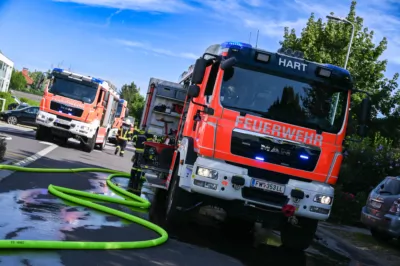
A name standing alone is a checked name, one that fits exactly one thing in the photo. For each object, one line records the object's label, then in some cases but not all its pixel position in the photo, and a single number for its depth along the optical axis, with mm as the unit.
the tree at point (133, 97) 76769
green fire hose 5470
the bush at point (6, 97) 42953
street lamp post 20648
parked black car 32125
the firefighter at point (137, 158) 11672
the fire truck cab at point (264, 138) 7719
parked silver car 9898
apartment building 82825
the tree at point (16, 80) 124719
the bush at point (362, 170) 14516
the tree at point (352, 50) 28375
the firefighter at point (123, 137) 22723
